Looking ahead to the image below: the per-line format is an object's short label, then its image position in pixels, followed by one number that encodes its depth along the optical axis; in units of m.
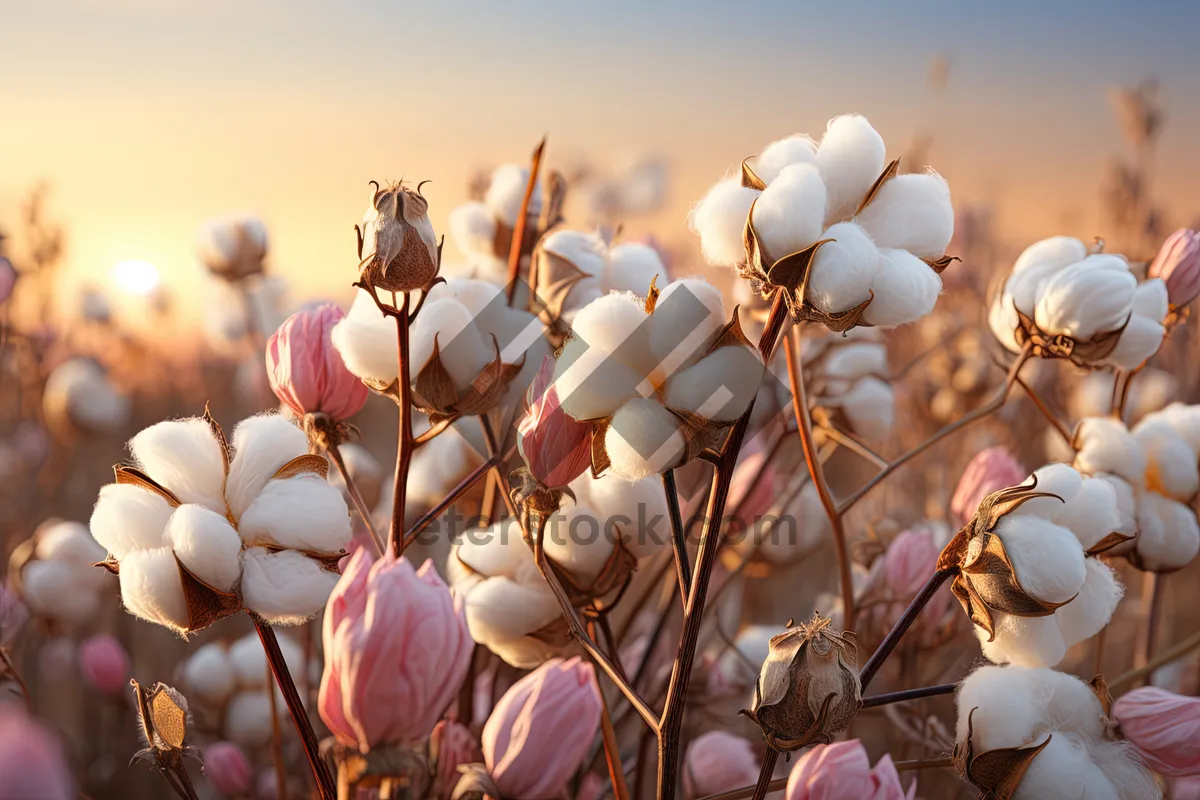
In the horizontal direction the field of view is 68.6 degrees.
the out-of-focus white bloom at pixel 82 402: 1.02
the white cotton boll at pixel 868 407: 0.63
